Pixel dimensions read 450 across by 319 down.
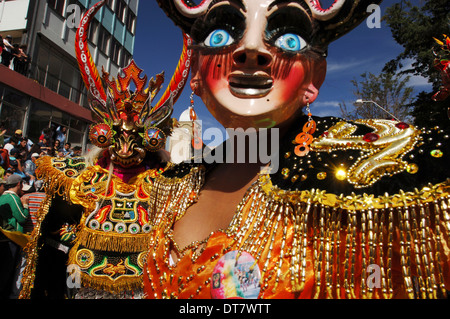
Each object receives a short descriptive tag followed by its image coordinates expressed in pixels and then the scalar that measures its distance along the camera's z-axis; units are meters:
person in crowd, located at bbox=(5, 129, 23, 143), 7.30
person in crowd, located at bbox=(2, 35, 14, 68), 9.55
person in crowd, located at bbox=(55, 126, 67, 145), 9.69
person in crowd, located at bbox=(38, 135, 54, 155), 6.85
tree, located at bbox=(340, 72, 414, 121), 13.69
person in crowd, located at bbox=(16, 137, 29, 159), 6.47
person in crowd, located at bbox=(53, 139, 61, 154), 7.86
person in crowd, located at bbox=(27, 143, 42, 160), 6.68
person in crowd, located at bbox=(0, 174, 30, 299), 3.63
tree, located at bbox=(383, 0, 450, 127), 9.50
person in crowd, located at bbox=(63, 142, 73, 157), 8.42
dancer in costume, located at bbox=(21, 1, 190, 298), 2.34
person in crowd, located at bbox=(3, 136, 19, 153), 6.40
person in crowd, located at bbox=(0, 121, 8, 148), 6.18
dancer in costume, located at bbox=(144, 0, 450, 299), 0.89
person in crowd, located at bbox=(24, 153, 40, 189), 5.81
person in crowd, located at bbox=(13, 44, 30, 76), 10.01
